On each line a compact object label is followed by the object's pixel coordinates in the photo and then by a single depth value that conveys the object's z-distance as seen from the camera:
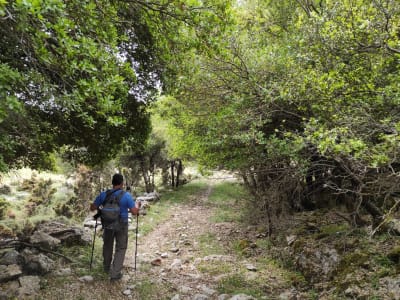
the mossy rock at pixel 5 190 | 15.68
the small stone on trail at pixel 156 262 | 7.62
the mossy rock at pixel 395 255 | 5.06
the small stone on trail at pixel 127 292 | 5.48
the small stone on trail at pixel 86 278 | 5.74
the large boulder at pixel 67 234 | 7.86
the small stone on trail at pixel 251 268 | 7.32
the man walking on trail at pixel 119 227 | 5.91
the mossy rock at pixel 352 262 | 5.41
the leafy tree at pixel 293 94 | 4.43
